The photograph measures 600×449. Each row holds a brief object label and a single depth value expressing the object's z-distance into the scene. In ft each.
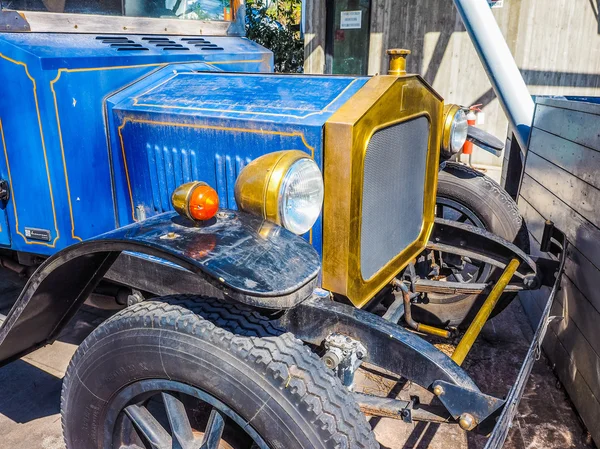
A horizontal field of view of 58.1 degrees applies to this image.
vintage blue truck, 4.73
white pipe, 13.67
